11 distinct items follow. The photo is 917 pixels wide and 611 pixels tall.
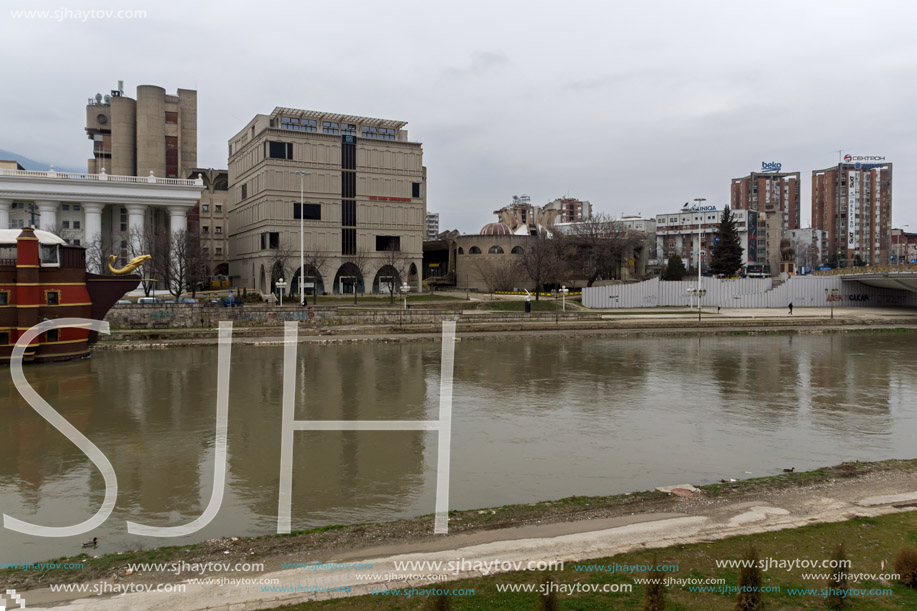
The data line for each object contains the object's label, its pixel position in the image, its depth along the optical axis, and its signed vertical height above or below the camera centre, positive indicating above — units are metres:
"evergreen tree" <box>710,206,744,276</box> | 89.19 +6.65
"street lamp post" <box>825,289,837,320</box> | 69.91 +0.20
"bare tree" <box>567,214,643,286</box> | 81.81 +6.98
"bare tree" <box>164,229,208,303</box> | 57.75 +3.03
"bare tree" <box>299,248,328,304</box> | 67.56 +3.56
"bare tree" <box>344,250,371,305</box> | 73.06 +3.94
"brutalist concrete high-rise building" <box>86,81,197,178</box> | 92.69 +25.77
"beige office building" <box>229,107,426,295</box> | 70.38 +11.52
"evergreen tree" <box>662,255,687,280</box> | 86.38 +3.88
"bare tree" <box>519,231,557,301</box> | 68.50 +3.84
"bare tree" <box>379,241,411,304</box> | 74.69 +3.94
